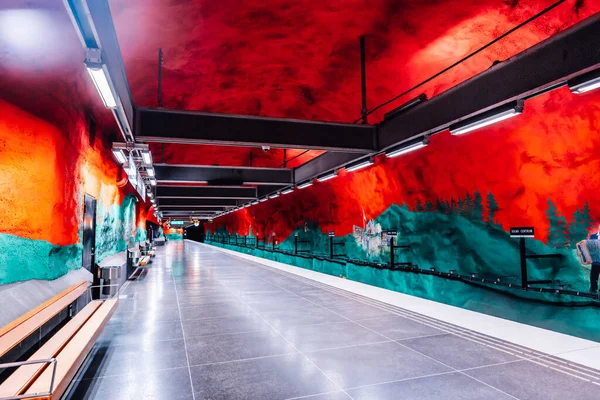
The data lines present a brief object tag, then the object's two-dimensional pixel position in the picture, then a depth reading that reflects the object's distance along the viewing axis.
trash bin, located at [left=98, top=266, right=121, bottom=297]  7.42
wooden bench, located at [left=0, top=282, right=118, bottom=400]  2.38
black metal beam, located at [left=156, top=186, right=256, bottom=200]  16.17
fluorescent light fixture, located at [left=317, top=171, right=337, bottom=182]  9.02
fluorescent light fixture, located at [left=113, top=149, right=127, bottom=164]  6.85
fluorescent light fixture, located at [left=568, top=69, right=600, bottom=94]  3.15
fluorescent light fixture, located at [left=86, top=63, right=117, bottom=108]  3.01
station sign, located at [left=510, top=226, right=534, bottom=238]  5.50
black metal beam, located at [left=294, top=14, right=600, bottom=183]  3.24
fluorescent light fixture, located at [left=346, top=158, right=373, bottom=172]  7.09
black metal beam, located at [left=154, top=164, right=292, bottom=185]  10.71
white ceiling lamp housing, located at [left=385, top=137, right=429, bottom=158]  5.51
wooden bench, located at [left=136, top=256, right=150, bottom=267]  12.77
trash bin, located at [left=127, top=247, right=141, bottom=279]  11.82
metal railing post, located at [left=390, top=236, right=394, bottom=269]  9.84
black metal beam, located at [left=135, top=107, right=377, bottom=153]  5.52
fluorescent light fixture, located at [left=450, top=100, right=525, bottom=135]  3.97
